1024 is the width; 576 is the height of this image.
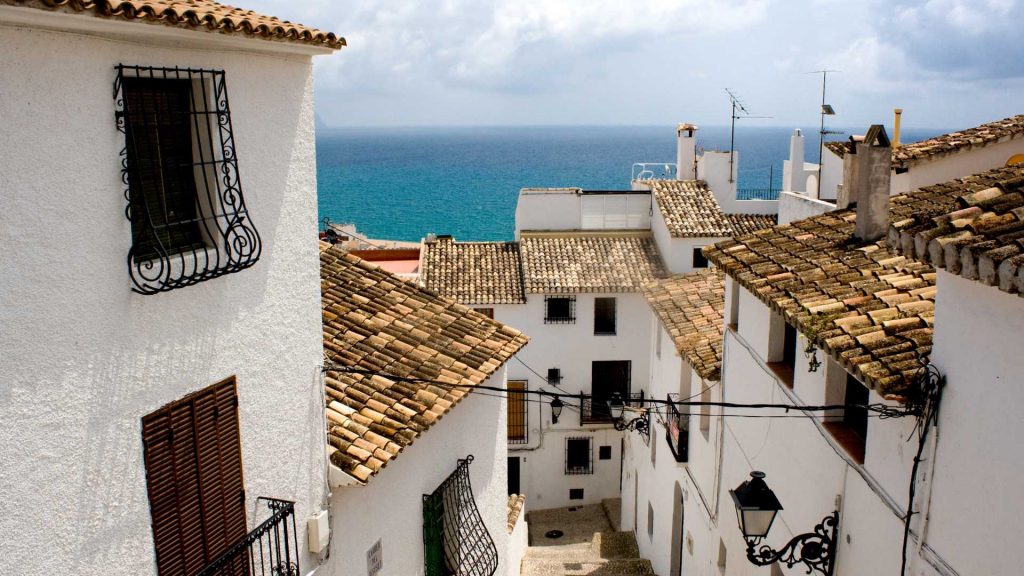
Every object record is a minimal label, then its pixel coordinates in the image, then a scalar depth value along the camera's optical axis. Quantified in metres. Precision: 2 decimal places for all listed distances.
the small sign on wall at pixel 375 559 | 8.85
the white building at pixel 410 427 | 8.50
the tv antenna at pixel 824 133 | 19.41
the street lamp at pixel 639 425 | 21.48
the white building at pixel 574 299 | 27.94
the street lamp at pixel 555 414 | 27.26
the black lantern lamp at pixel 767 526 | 8.16
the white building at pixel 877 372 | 5.39
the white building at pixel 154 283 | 4.69
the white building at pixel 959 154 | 12.70
